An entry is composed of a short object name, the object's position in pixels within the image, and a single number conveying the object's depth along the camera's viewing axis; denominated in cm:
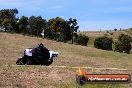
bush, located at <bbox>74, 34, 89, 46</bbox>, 11014
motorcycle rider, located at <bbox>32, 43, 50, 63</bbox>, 3087
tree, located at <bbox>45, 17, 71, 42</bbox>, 10300
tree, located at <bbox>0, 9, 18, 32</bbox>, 9850
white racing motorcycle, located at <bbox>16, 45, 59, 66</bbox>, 3081
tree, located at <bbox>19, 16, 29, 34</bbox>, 9938
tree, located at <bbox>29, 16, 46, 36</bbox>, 10231
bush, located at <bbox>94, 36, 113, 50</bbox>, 10731
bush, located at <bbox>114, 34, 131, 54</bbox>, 11164
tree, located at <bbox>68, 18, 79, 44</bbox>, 10836
